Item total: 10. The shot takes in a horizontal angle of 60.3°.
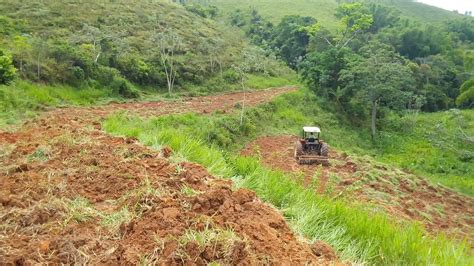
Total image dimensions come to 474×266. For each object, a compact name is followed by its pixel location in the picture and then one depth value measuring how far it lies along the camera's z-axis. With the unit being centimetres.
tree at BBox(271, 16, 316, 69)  4588
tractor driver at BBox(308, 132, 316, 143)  1641
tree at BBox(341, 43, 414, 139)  2475
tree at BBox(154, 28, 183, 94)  2523
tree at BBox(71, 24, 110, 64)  2277
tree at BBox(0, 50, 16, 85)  1484
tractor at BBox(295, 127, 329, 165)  1513
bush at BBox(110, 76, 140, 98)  2059
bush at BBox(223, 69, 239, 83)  3039
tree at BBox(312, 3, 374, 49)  4138
